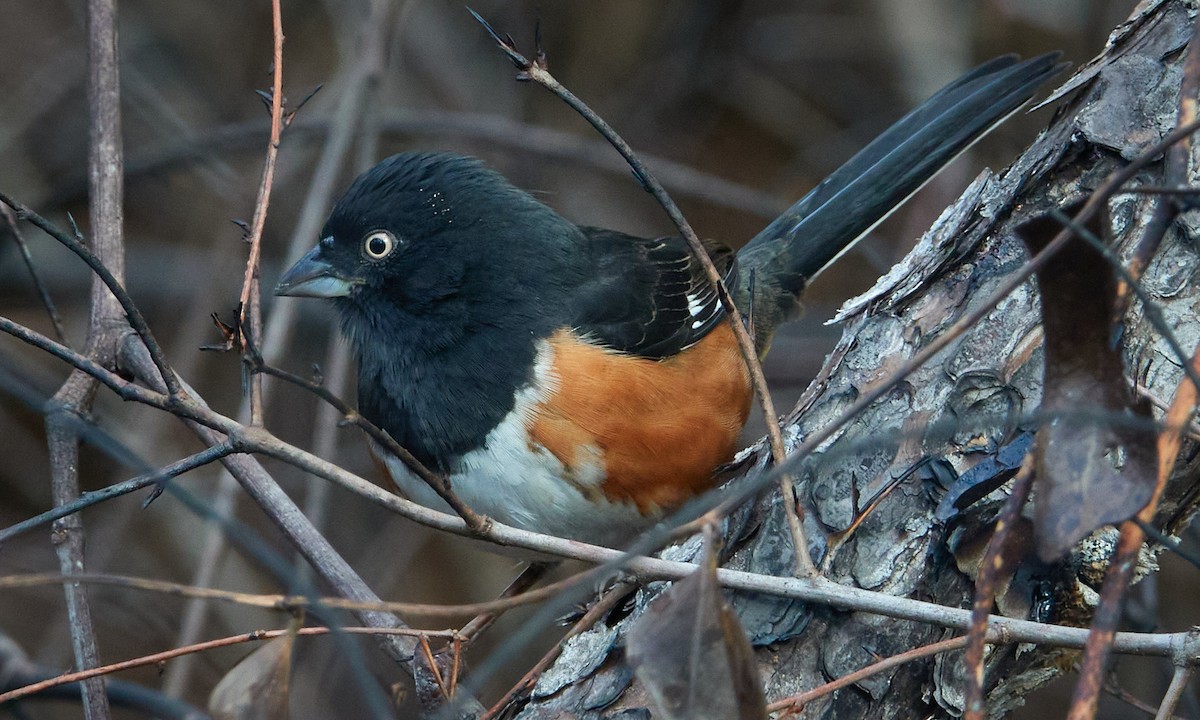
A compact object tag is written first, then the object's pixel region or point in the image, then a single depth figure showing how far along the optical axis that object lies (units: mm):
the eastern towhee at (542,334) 3948
